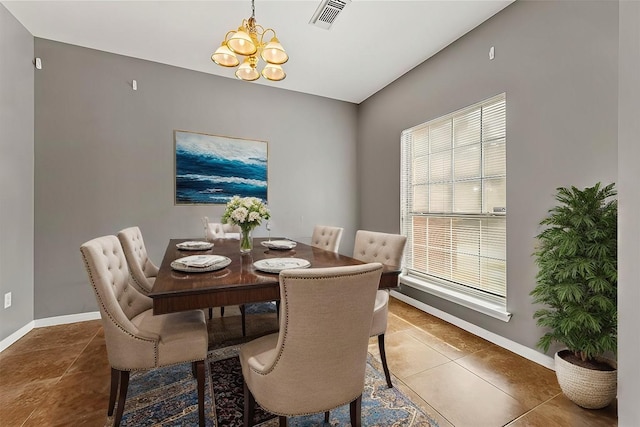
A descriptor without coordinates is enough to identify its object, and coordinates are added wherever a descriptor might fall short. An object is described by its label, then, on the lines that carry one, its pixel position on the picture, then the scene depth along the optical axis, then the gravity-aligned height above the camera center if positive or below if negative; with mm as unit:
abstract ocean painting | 3477 +577
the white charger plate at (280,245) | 2320 -287
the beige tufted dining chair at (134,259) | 2039 -358
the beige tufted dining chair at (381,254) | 1816 -343
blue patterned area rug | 1541 -1167
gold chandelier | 1899 +1164
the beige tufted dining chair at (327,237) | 2801 -275
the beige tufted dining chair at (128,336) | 1330 -654
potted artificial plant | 1589 -480
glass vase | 2076 -230
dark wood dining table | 1196 -341
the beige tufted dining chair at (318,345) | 982 -513
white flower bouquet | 2002 -24
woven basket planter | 1599 -1021
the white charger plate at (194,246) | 2213 -282
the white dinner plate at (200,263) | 1538 -304
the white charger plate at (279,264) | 1529 -311
